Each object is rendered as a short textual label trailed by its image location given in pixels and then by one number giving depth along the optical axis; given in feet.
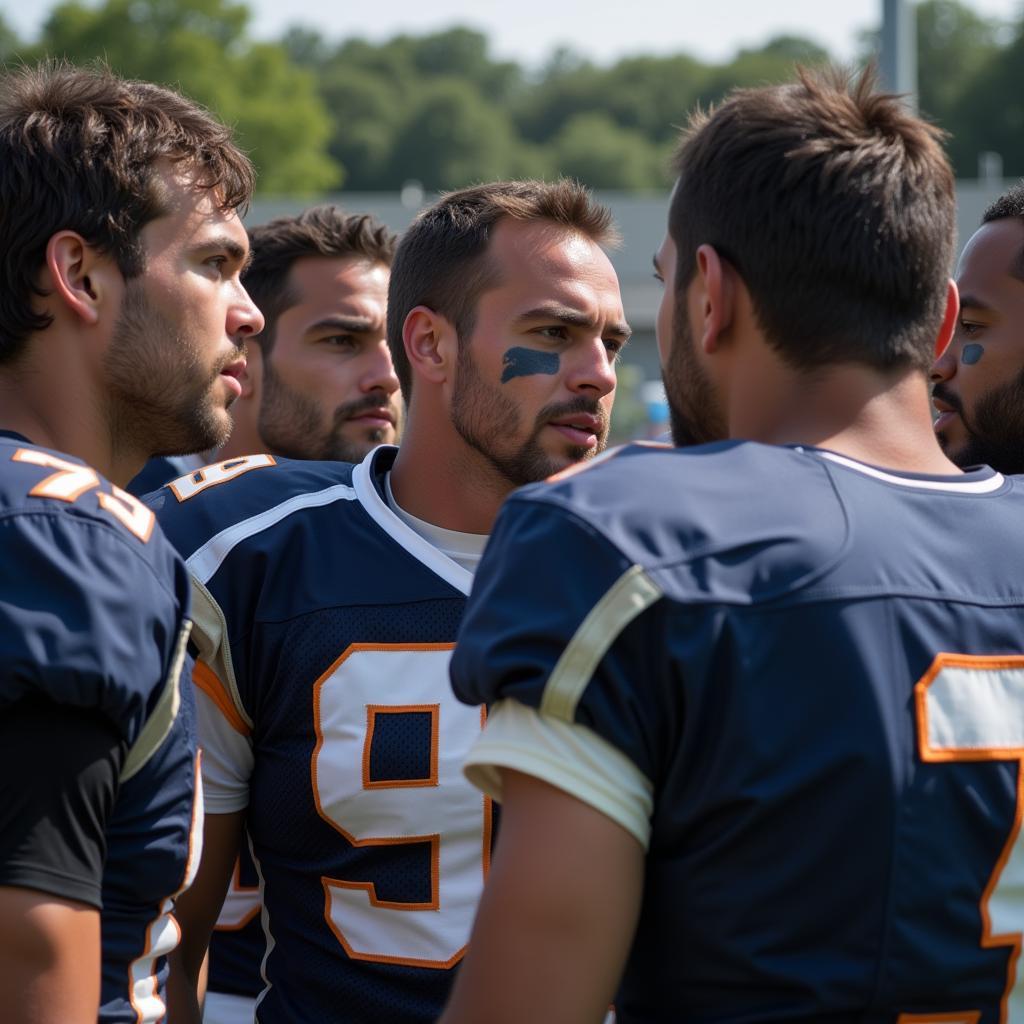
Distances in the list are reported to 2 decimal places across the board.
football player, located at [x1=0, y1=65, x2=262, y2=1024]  5.49
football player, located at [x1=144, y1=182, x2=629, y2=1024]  8.11
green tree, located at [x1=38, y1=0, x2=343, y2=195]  170.81
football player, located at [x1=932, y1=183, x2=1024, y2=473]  9.78
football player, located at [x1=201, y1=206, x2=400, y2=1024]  14.88
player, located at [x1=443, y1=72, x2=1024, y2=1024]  4.92
